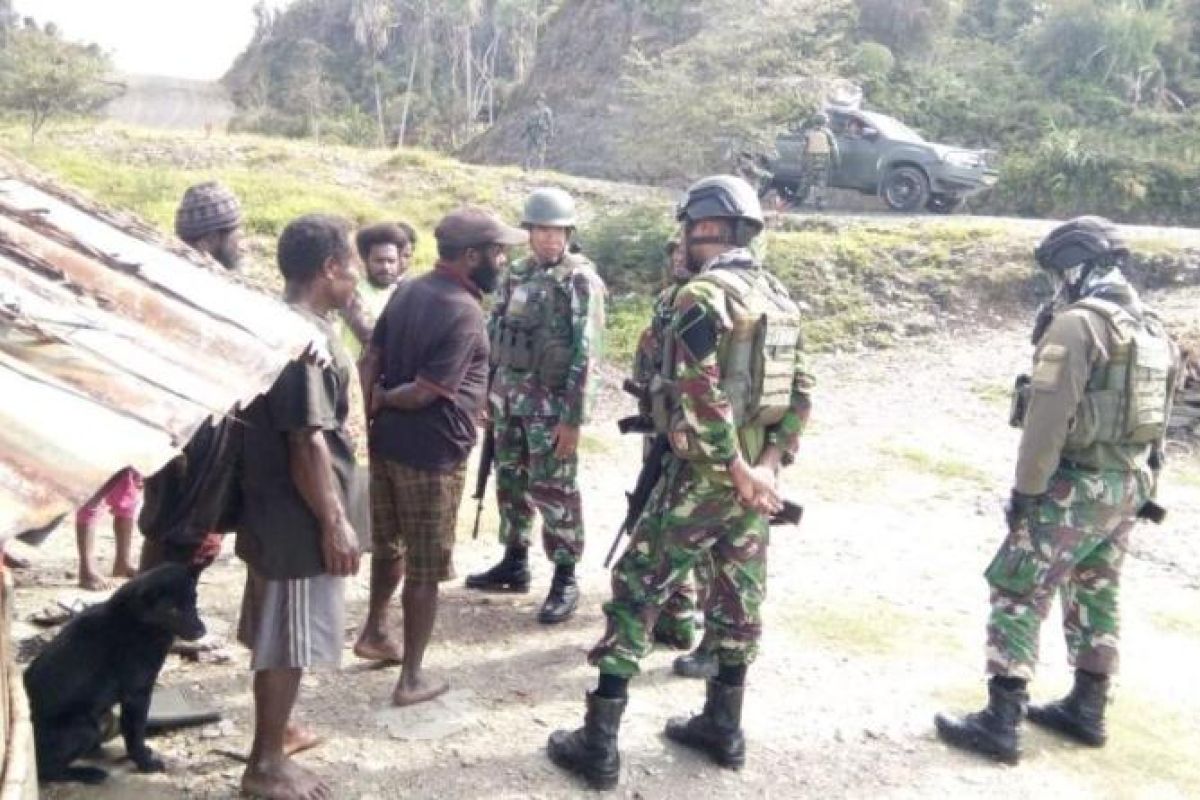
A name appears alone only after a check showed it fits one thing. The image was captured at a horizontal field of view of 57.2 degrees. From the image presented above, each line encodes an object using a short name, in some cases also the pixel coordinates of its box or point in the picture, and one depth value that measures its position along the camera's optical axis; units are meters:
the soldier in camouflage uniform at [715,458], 3.40
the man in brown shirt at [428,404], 3.77
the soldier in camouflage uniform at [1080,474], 3.72
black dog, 3.12
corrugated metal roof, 1.51
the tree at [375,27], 43.34
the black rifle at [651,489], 3.66
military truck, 15.88
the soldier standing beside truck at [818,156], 15.62
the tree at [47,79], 20.27
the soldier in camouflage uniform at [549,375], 4.60
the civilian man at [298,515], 2.95
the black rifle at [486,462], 5.04
